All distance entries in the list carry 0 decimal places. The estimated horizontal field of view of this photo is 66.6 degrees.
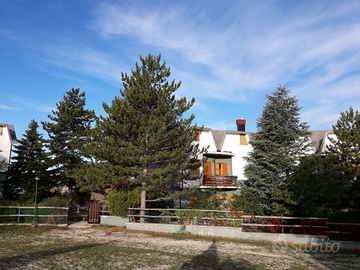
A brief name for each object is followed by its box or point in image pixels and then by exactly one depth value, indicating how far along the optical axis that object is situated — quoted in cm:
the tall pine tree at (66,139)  2703
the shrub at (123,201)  1867
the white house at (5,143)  3009
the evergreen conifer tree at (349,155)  1888
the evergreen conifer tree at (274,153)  1781
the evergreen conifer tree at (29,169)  2666
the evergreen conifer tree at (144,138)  1719
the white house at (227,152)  2422
